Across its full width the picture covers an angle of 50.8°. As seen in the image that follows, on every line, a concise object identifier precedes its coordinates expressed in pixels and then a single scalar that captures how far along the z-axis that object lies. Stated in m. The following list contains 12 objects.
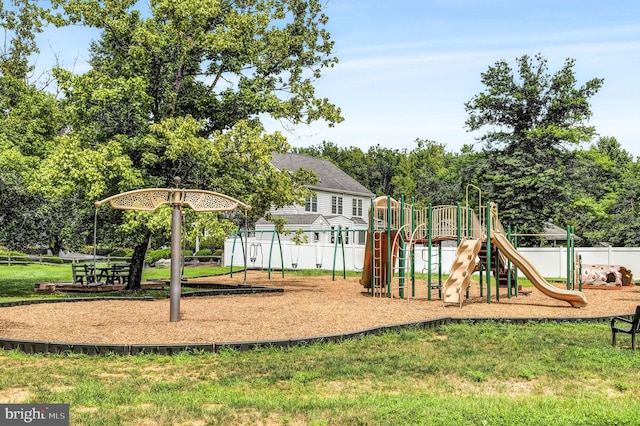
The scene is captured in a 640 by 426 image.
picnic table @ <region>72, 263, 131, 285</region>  23.05
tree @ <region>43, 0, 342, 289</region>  19.11
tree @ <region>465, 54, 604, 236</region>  40.59
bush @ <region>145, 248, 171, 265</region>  40.09
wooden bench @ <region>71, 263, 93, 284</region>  22.95
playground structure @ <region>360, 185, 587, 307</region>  17.84
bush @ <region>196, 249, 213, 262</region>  44.22
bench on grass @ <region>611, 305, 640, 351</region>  10.73
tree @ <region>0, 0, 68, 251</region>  20.66
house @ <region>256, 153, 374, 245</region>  46.84
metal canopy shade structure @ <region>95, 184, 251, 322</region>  13.61
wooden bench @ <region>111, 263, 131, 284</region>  23.64
